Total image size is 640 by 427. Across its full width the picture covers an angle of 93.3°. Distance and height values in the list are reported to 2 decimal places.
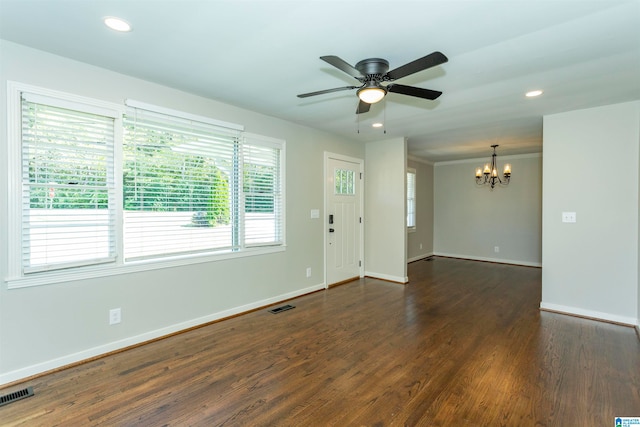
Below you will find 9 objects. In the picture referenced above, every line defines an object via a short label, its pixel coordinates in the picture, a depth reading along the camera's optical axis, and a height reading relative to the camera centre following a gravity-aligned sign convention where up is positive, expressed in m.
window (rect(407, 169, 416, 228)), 7.34 +0.25
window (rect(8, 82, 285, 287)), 2.37 +0.21
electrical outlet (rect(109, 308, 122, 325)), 2.77 -0.99
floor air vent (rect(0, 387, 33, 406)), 2.08 -1.32
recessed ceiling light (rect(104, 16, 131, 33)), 1.98 +1.24
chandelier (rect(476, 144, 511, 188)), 6.46 +0.77
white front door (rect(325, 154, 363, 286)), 5.02 -0.16
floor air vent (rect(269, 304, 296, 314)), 3.90 -1.32
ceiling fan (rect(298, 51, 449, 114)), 2.19 +0.99
